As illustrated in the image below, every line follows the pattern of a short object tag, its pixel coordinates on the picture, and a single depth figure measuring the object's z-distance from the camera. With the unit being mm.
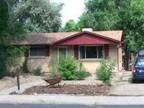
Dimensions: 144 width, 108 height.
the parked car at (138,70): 12952
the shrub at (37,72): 17167
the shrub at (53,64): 16401
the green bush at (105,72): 11609
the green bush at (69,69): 14528
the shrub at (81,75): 14841
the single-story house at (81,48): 17215
